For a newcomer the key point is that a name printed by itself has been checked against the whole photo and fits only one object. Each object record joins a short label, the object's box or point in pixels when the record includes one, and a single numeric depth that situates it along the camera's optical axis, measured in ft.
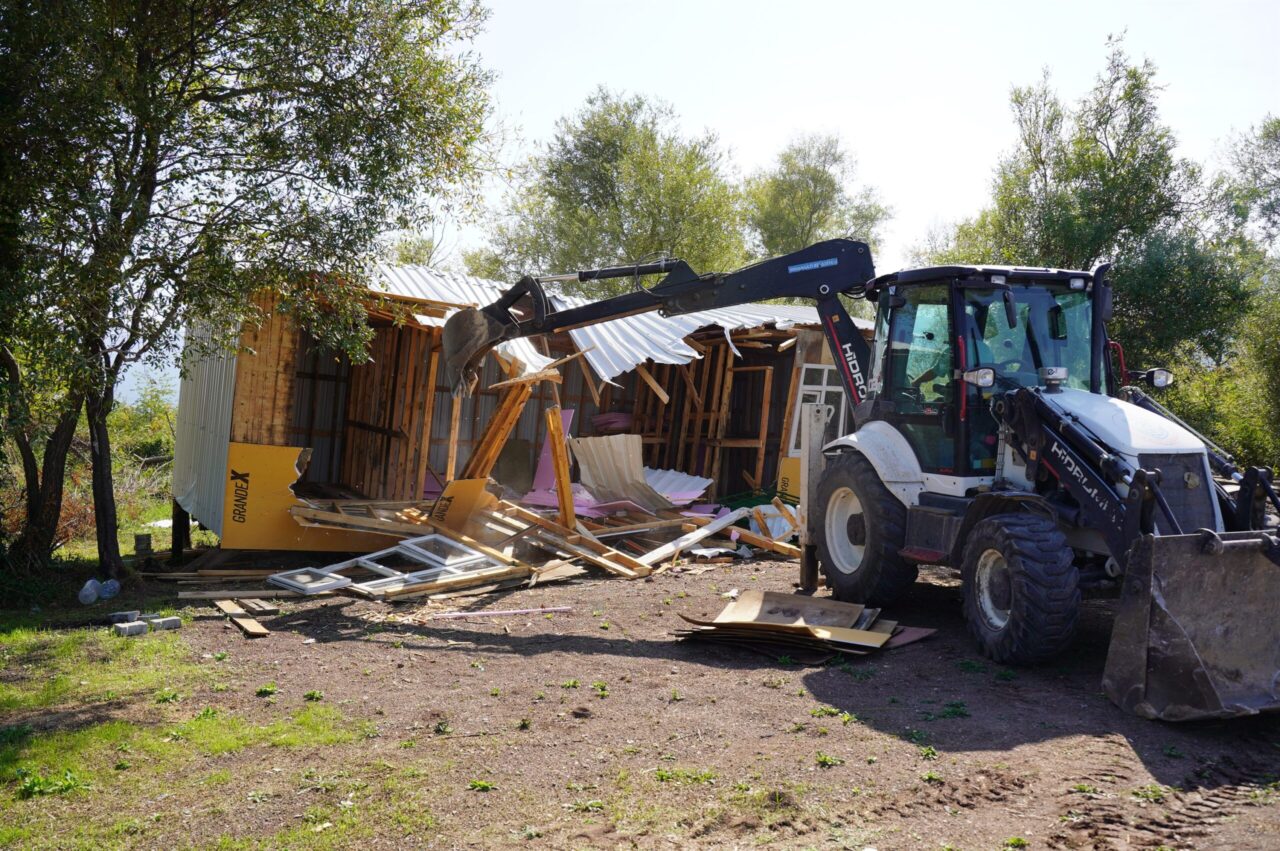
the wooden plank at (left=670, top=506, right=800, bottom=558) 38.69
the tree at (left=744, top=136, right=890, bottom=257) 123.03
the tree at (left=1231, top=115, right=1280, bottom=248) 101.40
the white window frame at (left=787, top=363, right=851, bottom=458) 50.19
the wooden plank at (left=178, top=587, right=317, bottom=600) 30.40
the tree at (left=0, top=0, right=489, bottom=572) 26.68
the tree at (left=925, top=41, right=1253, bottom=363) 66.28
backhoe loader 17.30
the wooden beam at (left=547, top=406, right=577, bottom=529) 37.81
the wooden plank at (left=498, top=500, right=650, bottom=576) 35.06
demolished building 37.09
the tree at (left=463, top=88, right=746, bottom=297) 104.22
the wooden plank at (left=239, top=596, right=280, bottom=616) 28.81
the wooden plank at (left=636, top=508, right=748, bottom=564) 36.47
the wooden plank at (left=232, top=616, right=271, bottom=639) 25.98
